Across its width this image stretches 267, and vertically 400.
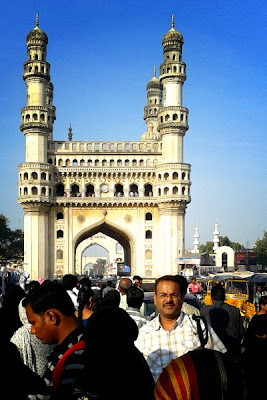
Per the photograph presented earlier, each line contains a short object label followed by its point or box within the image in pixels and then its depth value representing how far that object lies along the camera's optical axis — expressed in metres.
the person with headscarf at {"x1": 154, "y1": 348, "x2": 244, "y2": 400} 2.13
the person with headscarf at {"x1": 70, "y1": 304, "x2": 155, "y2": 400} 2.70
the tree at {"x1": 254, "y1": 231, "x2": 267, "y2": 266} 67.81
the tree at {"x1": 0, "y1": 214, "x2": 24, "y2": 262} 59.56
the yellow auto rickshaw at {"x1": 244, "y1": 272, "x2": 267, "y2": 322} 14.55
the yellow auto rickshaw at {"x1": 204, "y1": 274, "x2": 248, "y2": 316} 16.11
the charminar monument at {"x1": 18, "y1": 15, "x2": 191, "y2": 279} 41.69
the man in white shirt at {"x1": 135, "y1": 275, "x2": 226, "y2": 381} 4.51
